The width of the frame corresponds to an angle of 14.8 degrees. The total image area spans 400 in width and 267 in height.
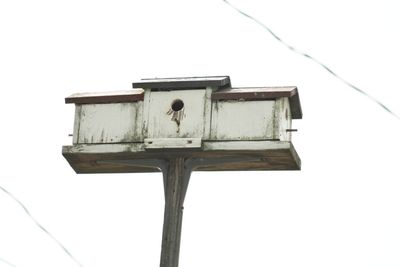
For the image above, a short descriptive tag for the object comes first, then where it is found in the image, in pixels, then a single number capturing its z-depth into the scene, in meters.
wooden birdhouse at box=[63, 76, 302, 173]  13.75
